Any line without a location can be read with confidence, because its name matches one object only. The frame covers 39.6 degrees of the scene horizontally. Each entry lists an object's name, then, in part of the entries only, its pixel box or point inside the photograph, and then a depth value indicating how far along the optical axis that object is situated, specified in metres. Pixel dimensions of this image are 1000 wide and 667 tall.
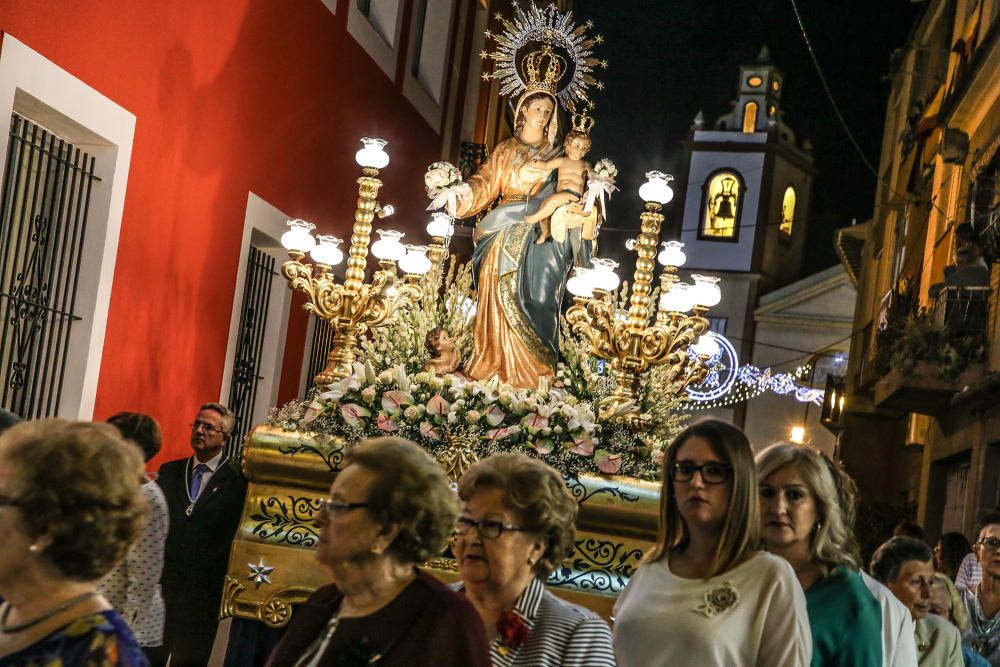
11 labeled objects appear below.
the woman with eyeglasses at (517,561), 3.45
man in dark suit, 7.37
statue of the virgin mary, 9.30
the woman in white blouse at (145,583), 5.58
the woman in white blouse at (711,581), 3.71
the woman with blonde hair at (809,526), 4.18
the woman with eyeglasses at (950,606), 5.70
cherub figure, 8.78
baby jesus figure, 9.44
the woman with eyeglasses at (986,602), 6.22
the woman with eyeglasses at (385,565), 2.95
